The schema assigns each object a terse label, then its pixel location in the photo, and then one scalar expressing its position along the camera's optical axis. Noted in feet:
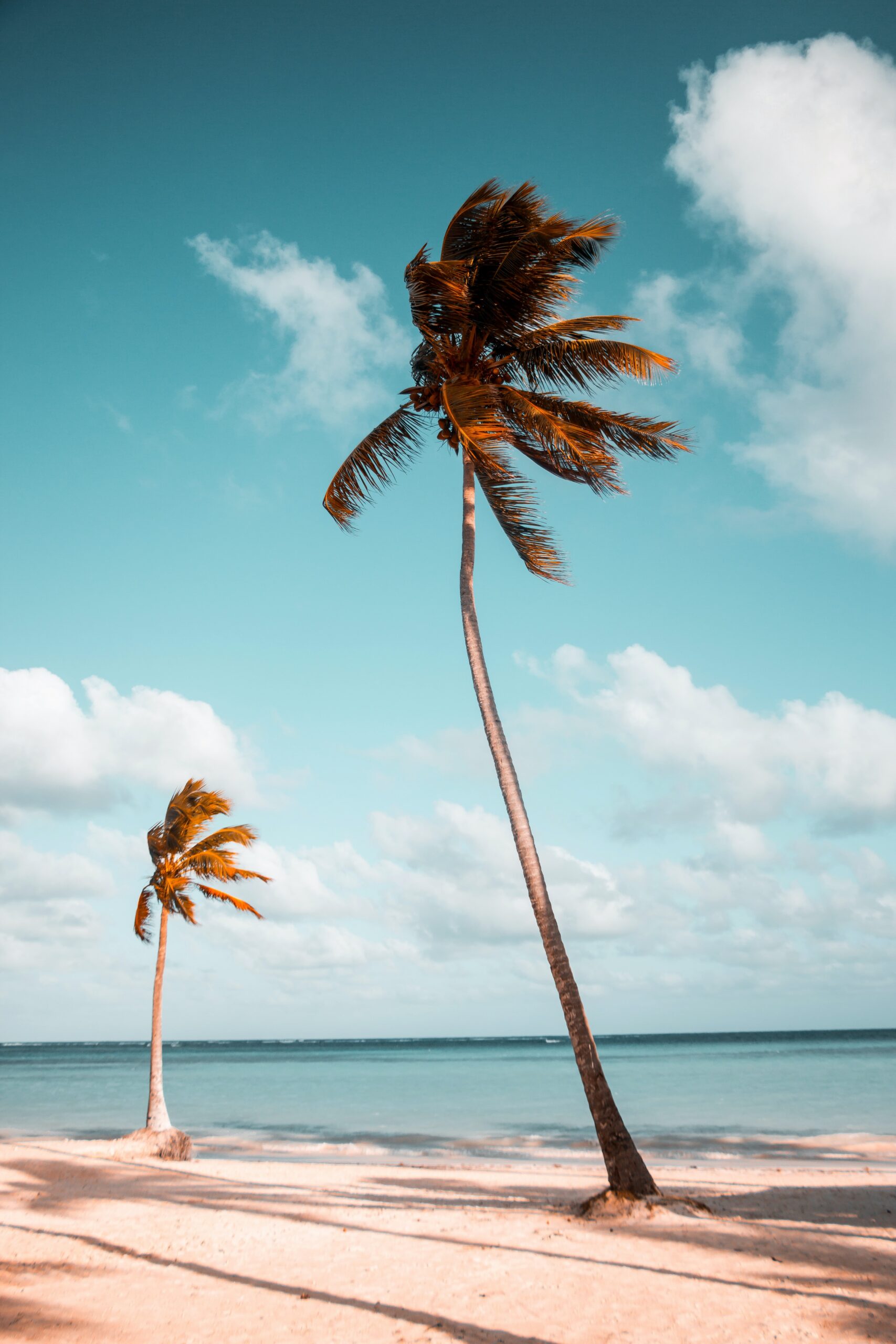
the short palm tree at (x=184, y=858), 59.11
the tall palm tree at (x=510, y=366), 33.32
